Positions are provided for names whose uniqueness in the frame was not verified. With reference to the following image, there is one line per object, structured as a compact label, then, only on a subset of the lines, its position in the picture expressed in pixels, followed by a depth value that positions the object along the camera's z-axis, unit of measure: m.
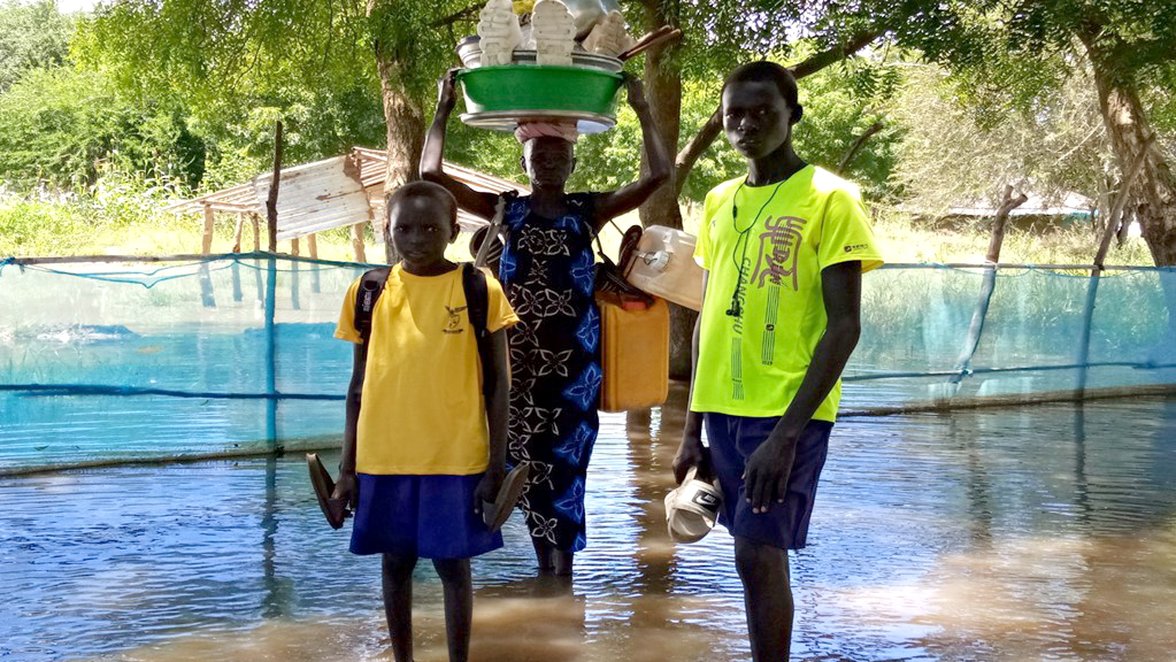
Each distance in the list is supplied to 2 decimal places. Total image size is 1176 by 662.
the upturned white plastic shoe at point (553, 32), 4.50
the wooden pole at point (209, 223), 20.69
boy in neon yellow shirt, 3.10
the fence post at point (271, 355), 7.88
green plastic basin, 4.59
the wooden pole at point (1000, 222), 12.48
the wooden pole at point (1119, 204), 12.04
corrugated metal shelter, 20.22
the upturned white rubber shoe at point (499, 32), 4.53
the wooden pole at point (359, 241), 22.00
